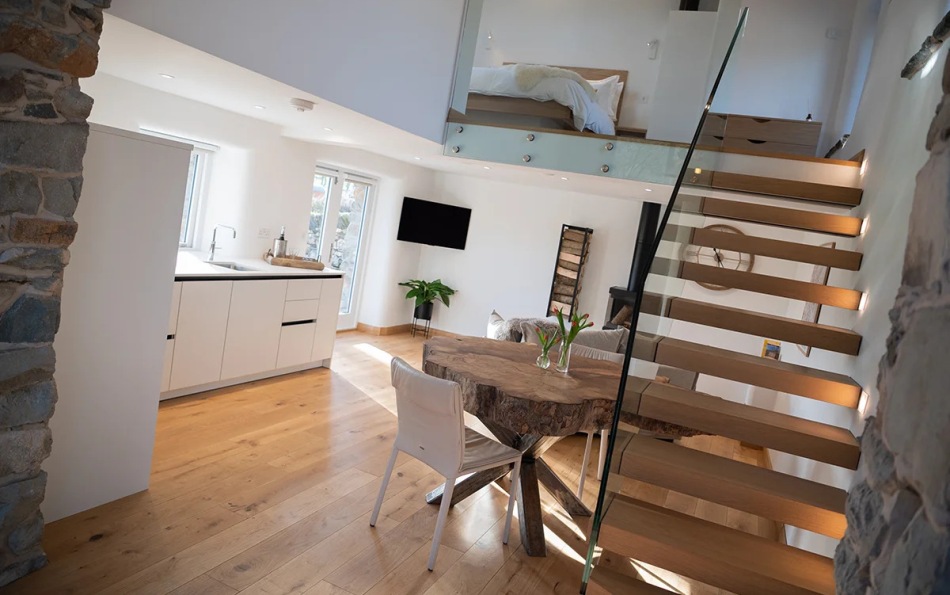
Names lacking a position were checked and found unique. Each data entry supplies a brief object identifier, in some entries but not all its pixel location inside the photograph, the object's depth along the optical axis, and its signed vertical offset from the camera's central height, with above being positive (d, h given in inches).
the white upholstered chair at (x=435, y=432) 112.3 -33.3
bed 209.8 +52.9
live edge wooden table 115.3 -24.4
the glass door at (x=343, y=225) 290.0 +0.5
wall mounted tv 325.4 +9.7
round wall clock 272.5 +14.8
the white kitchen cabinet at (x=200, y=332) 175.3 -35.3
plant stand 343.9 -45.3
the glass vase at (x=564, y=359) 141.5 -19.9
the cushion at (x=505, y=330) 220.8 -25.2
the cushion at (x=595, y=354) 177.6 -21.9
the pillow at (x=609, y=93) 267.3 +75.1
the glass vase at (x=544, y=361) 142.9 -21.2
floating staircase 90.7 -21.1
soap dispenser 235.5 -10.7
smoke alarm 159.0 +28.1
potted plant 335.0 -25.9
